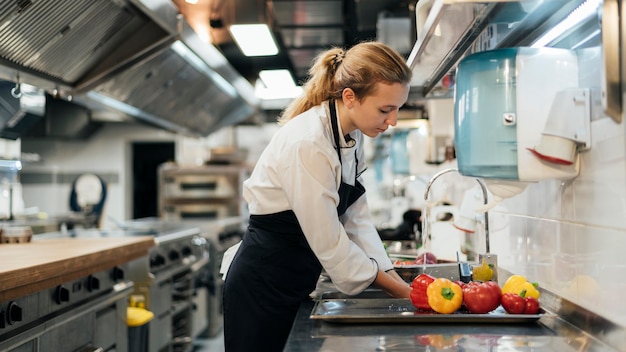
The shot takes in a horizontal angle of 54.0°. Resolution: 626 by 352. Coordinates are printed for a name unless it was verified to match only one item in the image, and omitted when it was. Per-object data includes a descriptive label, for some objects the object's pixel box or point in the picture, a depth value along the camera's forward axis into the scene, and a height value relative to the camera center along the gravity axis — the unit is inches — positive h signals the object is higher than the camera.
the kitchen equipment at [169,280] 148.6 -25.2
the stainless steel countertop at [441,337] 53.8 -14.2
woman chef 69.1 -1.5
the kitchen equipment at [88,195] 327.4 -3.6
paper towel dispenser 62.6 +7.5
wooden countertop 77.1 -10.8
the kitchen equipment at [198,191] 300.7 -1.5
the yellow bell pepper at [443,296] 65.0 -11.7
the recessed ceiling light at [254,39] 165.5 +42.8
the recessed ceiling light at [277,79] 254.6 +47.8
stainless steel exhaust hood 109.7 +30.3
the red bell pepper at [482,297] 65.0 -11.9
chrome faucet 89.4 -4.4
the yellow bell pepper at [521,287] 66.2 -11.2
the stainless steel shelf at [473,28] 57.1 +16.6
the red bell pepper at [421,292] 66.7 -11.6
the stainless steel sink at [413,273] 82.5 -12.7
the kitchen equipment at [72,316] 78.1 -19.1
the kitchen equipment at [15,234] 121.7 -9.0
